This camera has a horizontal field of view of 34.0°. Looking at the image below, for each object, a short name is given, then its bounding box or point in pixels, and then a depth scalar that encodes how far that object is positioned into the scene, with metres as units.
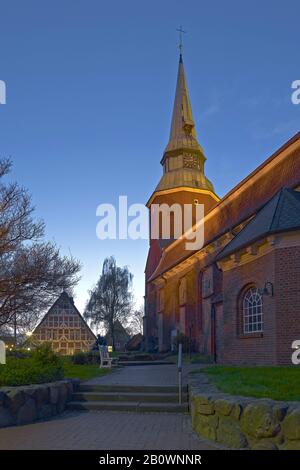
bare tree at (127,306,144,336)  67.89
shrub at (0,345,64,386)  9.40
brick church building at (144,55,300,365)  13.95
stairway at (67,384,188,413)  9.85
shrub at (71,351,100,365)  20.27
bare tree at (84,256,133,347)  59.62
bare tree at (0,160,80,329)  17.66
